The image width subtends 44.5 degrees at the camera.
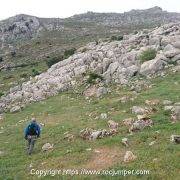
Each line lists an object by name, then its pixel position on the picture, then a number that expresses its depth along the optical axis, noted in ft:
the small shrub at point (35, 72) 99.25
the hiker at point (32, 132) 41.71
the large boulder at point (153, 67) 65.67
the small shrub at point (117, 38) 103.14
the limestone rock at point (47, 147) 41.22
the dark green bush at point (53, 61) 107.03
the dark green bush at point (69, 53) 111.81
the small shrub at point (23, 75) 103.71
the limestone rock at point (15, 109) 67.24
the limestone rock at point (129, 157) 33.59
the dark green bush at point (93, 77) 70.48
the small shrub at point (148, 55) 69.93
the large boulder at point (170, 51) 68.98
